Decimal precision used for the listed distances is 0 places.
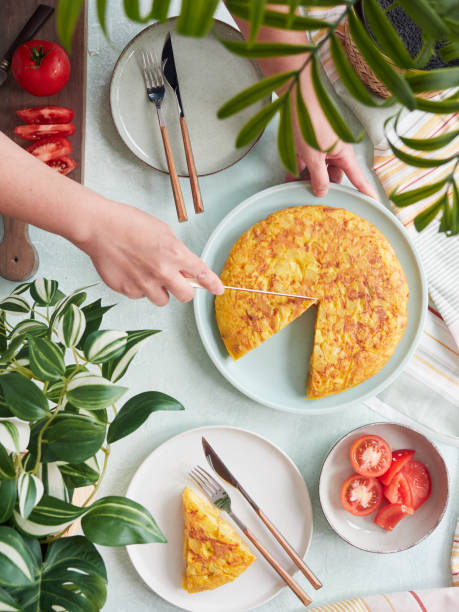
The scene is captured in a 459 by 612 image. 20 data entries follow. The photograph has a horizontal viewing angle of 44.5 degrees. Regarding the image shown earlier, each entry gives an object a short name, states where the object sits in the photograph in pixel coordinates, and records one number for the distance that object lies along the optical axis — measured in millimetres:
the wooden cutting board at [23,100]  1531
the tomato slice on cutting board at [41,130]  1483
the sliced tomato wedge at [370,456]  1543
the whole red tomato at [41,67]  1438
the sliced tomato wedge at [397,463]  1564
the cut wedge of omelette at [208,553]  1490
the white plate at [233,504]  1543
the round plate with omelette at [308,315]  1471
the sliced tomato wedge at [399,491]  1550
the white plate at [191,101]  1537
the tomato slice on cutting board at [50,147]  1471
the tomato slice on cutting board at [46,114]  1497
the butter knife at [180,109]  1496
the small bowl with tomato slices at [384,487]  1551
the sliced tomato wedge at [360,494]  1557
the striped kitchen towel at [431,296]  1555
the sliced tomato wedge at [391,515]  1550
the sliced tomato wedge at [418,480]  1583
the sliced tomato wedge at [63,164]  1512
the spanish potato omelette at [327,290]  1462
